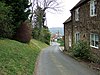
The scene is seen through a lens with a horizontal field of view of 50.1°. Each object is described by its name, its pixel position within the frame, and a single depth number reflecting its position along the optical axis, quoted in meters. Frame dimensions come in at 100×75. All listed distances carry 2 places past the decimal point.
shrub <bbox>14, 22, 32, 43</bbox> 15.80
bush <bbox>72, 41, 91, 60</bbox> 10.49
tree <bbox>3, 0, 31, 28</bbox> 13.96
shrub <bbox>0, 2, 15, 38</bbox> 10.14
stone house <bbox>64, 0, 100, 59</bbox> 9.89
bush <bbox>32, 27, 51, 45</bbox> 31.81
